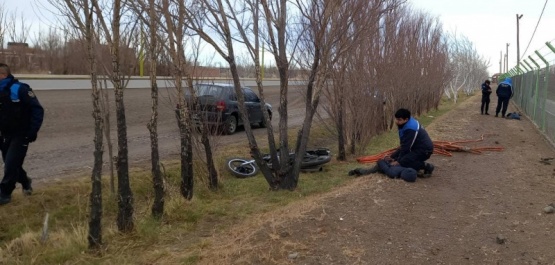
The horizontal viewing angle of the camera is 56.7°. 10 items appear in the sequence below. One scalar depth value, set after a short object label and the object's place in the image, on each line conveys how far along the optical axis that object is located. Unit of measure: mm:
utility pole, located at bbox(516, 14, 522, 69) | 47638
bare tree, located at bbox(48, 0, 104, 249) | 4254
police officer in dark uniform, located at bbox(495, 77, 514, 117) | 17812
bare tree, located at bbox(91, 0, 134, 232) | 4535
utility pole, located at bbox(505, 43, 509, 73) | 80875
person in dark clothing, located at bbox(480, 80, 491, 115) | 19469
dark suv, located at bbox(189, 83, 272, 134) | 7591
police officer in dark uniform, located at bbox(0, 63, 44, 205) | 6090
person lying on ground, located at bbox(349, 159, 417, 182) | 6582
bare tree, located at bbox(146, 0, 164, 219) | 5191
